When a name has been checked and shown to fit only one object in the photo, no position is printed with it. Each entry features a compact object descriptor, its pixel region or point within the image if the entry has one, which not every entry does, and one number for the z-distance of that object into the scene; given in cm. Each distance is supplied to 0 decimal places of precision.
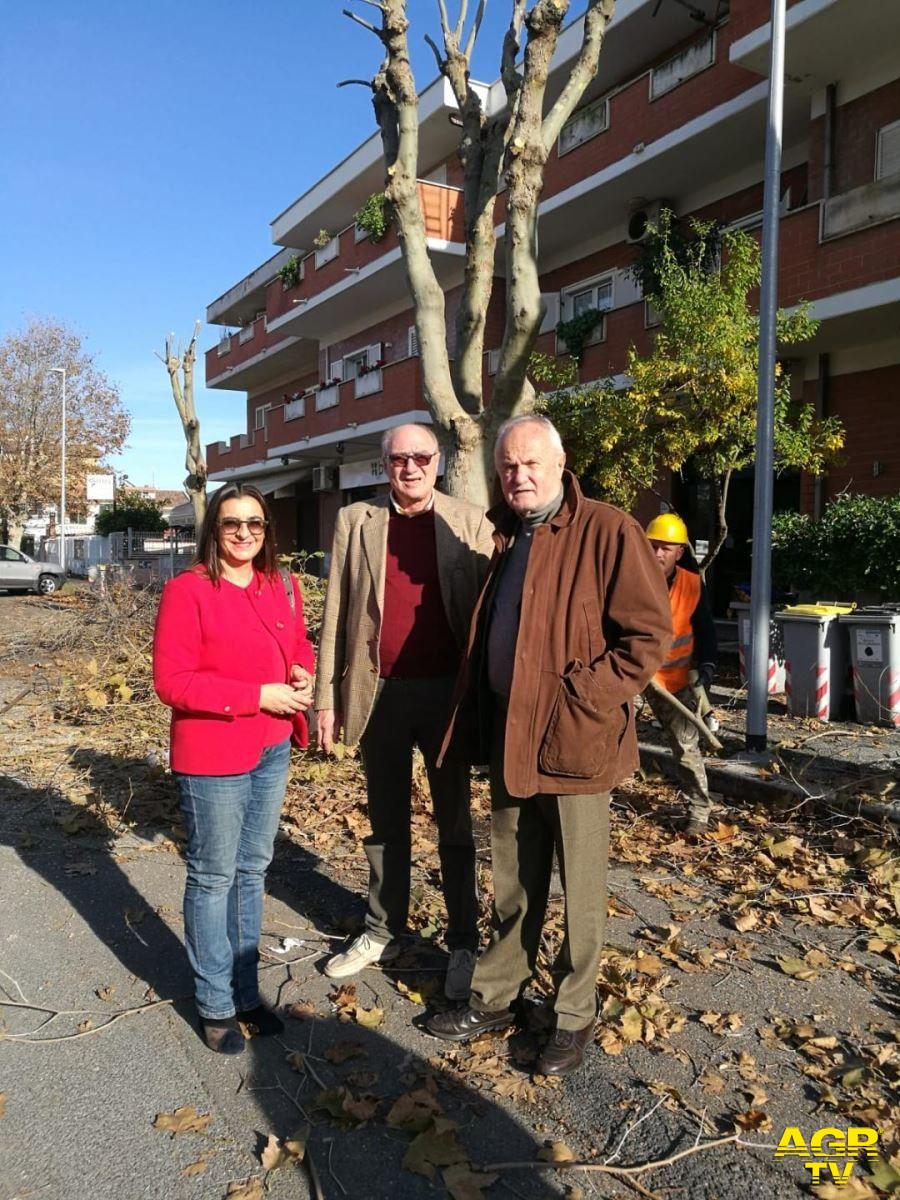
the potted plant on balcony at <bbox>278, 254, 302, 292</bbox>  2555
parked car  2953
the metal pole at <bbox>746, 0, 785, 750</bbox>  697
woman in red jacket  295
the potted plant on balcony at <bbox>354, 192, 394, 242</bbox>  2097
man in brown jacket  279
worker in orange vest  525
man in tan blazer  344
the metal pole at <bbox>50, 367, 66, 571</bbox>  3972
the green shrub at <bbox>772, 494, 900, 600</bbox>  950
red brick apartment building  1110
